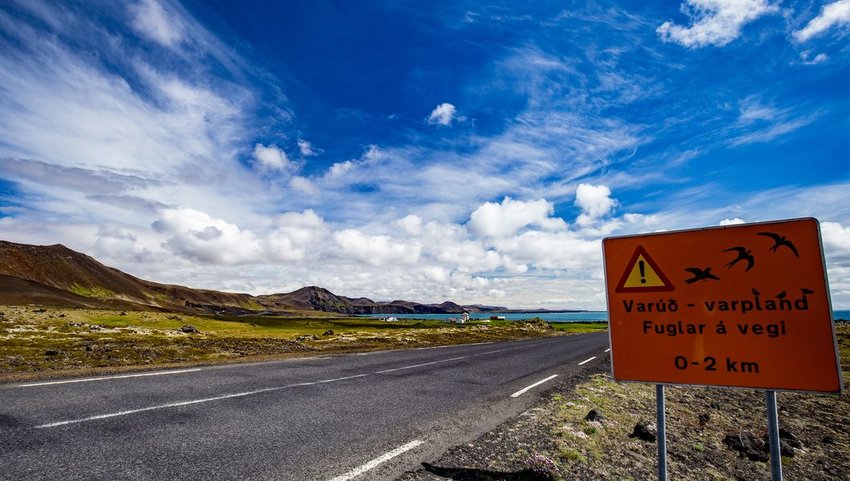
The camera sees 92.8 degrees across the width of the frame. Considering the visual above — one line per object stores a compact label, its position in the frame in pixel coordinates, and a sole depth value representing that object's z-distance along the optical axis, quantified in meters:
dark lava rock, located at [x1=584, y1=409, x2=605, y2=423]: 8.68
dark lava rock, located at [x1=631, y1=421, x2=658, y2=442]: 7.65
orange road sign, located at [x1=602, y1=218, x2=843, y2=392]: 3.89
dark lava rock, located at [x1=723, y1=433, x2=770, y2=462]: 7.38
